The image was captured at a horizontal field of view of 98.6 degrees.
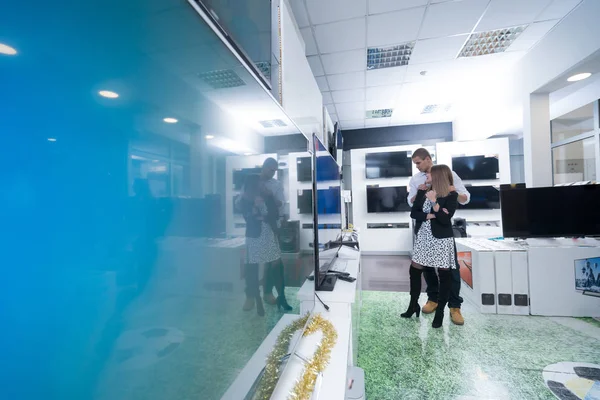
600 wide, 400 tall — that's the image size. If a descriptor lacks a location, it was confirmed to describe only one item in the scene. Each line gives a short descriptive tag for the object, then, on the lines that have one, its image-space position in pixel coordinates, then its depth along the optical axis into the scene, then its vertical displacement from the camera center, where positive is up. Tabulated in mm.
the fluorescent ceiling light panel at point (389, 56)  3652 +2164
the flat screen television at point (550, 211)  2826 -157
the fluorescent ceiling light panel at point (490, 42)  3410 +2197
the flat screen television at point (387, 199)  6138 +42
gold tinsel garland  716 -548
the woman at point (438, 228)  2428 -268
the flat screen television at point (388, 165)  6172 +879
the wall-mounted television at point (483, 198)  5630 +16
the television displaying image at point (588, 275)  2688 -824
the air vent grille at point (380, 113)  5957 +2088
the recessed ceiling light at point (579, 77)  3135 +1486
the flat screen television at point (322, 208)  1392 -37
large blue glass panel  224 +2
